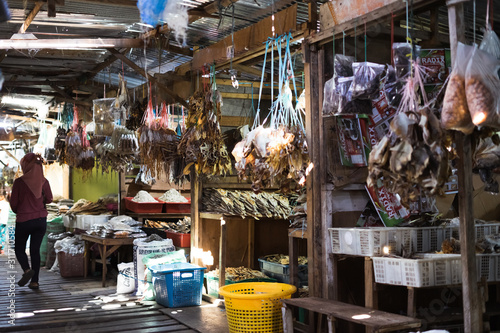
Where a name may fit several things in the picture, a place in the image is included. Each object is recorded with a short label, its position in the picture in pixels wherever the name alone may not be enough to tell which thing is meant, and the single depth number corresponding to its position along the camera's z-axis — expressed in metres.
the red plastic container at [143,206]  10.39
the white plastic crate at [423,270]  4.17
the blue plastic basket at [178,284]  7.01
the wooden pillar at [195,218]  7.91
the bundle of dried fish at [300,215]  5.64
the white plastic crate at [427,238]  4.82
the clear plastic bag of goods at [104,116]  8.45
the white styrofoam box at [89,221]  10.22
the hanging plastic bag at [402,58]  4.02
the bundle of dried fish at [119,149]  8.59
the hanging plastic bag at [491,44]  3.50
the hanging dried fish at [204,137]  6.92
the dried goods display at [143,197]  10.43
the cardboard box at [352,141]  5.45
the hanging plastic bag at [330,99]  4.63
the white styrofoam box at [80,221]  10.28
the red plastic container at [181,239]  8.70
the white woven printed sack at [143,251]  7.85
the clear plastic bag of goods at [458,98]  3.39
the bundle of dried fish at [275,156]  5.30
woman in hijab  8.34
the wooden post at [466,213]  3.55
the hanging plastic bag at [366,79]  4.30
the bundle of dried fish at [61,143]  10.66
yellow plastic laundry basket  5.29
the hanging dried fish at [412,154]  3.53
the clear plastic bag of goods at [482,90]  3.24
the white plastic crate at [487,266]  4.44
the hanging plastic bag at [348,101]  4.49
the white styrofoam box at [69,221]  10.78
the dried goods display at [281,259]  7.22
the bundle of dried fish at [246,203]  7.48
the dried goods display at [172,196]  10.67
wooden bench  4.04
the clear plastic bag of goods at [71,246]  9.91
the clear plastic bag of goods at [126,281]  8.04
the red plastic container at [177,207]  10.58
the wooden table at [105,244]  8.88
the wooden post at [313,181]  5.37
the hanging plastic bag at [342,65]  4.71
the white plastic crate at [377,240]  4.66
